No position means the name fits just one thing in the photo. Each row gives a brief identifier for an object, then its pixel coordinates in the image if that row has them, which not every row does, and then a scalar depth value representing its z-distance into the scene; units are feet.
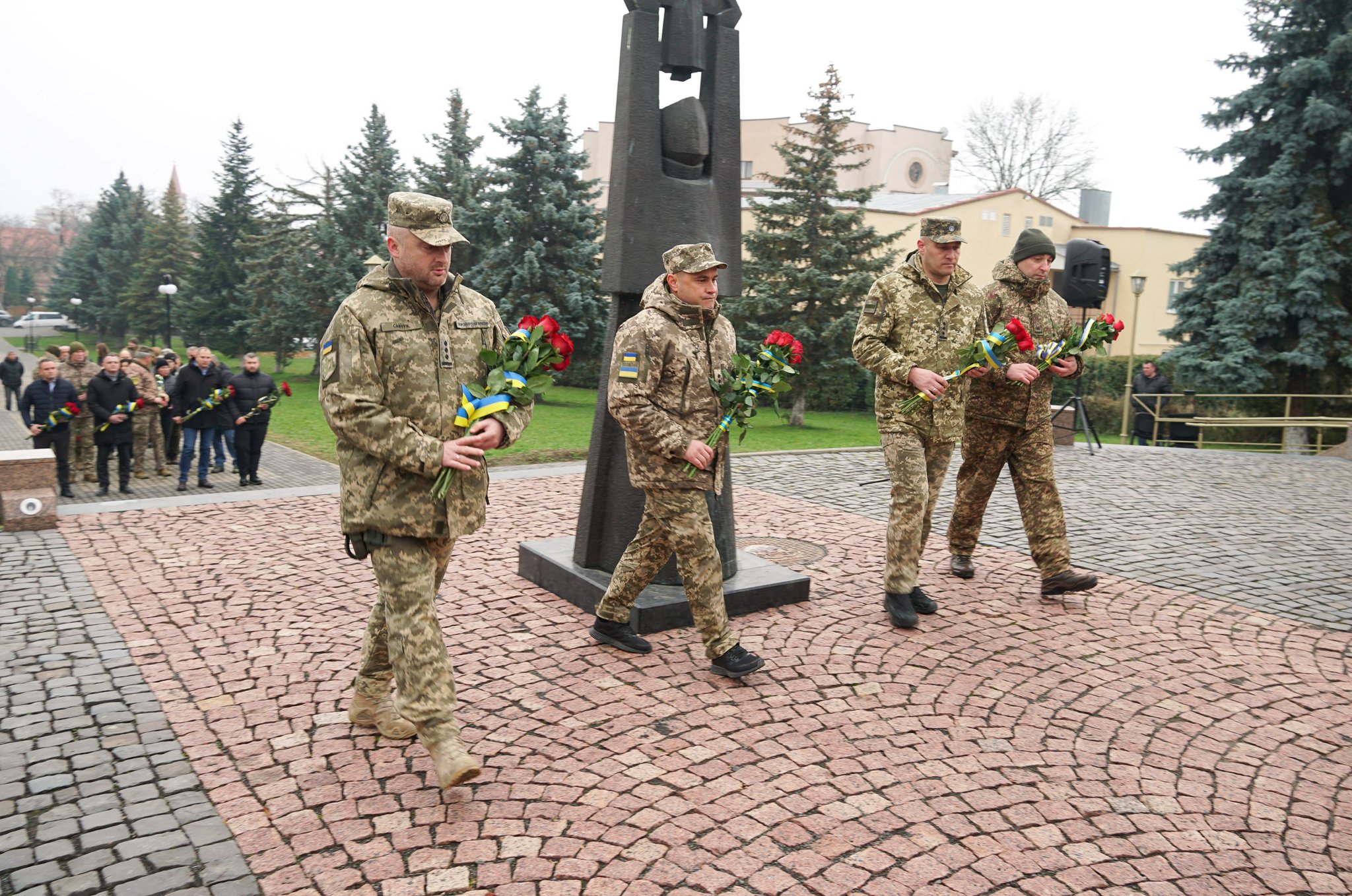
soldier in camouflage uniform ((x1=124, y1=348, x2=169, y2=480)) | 42.52
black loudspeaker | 49.88
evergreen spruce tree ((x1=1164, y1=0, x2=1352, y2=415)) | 71.26
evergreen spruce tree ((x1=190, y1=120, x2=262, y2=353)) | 132.57
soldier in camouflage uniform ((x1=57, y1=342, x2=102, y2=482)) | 40.96
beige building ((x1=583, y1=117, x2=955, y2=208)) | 179.42
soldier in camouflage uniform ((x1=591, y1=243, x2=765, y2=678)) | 15.58
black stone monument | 19.90
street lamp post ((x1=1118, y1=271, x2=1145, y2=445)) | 81.51
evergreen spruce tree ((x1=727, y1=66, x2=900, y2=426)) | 77.71
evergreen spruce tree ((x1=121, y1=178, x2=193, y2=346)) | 164.25
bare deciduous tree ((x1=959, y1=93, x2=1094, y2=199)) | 161.48
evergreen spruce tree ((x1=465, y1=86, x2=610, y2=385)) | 91.76
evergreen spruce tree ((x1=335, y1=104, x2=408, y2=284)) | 116.57
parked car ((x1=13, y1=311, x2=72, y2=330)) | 229.66
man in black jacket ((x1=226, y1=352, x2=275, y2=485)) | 40.63
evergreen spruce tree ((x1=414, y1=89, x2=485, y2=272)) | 98.94
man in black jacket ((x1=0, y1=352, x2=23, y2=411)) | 84.79
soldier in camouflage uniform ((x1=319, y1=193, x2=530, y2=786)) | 11.74
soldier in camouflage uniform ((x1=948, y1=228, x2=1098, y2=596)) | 20.67
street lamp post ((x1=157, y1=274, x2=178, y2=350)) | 110.01
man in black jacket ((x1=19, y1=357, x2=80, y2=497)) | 37.99
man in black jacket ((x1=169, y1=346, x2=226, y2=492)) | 39.81
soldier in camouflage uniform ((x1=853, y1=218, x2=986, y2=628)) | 18.74
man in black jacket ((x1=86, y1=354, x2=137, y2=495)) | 37.52
